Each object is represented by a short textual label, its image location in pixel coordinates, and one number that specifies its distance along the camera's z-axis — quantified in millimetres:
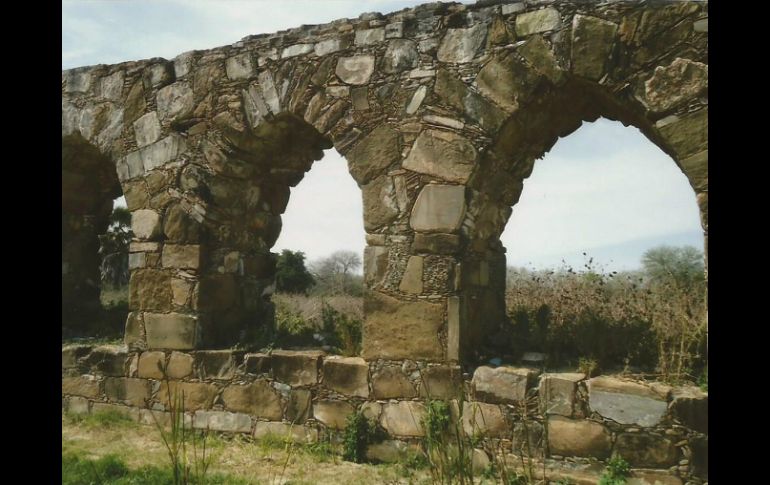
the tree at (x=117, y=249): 10219
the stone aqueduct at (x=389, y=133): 3586
